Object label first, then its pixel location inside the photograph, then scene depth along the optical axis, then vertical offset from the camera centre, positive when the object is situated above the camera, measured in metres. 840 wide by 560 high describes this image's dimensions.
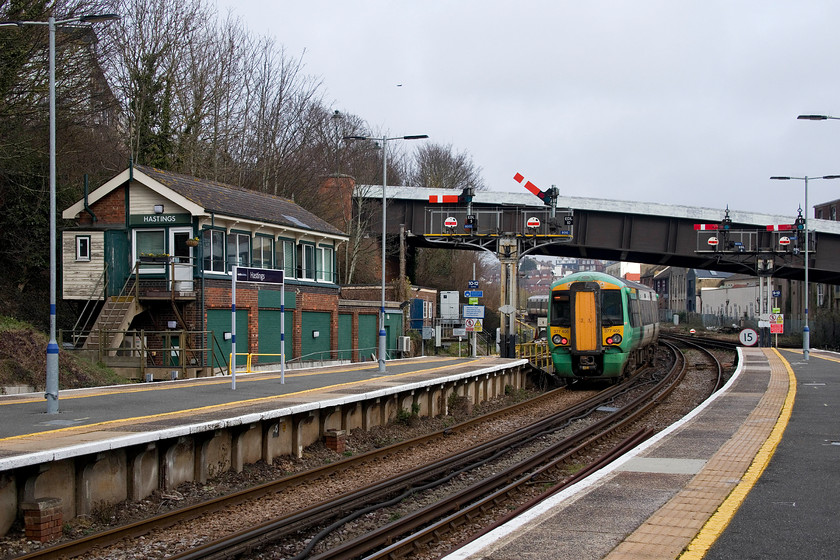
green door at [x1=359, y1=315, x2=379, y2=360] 32.03 -2.14
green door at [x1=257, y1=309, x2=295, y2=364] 25.12 -1.70
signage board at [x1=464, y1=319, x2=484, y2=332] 27.09 -1.45
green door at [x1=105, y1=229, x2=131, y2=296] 23.78 +0.71
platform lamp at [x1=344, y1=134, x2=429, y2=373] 21.16 -1.33
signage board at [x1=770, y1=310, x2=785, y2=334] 33.86 -1.80
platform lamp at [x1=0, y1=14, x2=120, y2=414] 12.10 -0.21
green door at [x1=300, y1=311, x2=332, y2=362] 27.47 -1.84
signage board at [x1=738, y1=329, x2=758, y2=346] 36.34 -2.50
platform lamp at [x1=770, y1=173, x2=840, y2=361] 28.19 -2.15
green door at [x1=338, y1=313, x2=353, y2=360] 30.36 -2.04
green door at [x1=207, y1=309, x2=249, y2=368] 23.22 -1.46
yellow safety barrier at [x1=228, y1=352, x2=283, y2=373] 22.68 -2.27
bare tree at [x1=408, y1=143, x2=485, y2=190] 63.25 +9.20
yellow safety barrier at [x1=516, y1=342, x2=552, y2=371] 30.29 -2.79
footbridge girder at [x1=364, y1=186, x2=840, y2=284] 38.09 +2.50
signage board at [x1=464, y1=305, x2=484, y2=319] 26.51 -0.99
